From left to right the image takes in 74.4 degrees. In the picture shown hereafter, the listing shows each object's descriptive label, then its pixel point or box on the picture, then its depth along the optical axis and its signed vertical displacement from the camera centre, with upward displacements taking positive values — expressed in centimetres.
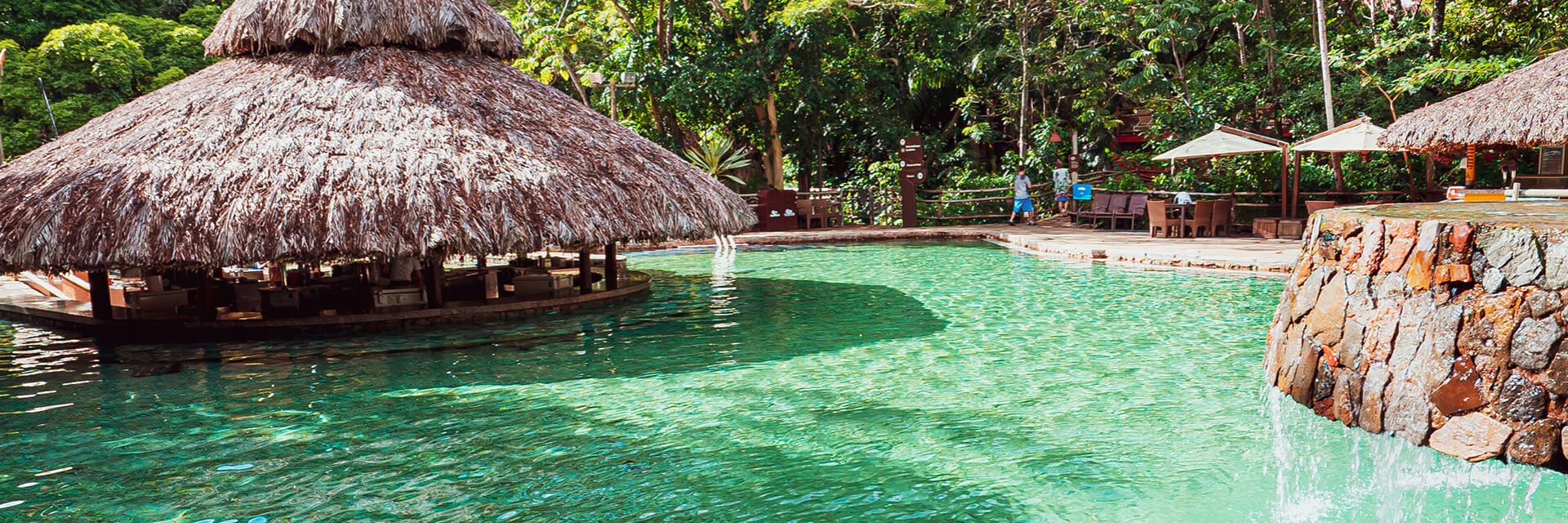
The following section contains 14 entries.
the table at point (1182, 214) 1580 -26
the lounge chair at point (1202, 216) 1580 -29
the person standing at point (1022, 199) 1950 +7
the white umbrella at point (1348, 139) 1454 +76
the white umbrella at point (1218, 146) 1602 +77
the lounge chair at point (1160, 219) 1593 -32
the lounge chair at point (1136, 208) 1745 -17
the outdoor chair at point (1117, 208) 1781 -14
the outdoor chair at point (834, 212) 2056 -8
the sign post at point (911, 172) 1970 +66
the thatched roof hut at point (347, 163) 809 +51
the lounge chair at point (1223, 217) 1595 -32
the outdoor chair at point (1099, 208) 1814 -15
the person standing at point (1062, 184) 1992 +33
